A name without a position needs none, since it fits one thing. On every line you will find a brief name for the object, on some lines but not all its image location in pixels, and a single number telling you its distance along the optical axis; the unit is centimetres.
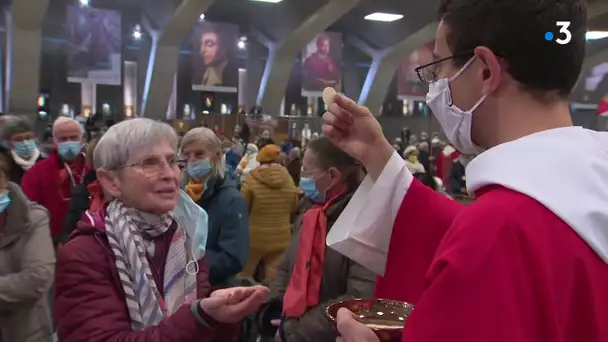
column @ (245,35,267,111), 2083
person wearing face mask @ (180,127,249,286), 372
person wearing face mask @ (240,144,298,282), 591
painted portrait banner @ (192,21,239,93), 1688
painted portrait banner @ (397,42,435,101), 1949
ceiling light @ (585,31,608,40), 1782
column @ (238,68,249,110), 2119
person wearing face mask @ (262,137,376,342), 264
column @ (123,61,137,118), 1947
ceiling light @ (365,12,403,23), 1845
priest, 91
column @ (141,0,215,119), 1617
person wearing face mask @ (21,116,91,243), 480
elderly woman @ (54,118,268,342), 183
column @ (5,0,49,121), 1387
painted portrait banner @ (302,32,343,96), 1836
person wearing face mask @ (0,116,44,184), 505
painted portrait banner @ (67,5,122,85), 1416
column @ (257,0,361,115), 1667
